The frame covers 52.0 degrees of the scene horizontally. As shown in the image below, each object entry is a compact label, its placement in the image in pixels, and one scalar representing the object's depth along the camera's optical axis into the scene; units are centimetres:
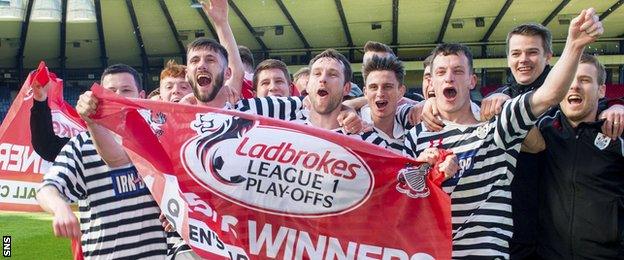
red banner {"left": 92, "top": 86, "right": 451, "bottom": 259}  293
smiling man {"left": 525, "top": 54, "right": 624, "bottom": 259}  320
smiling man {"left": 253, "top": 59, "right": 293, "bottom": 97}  476
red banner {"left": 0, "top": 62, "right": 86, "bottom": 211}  442
